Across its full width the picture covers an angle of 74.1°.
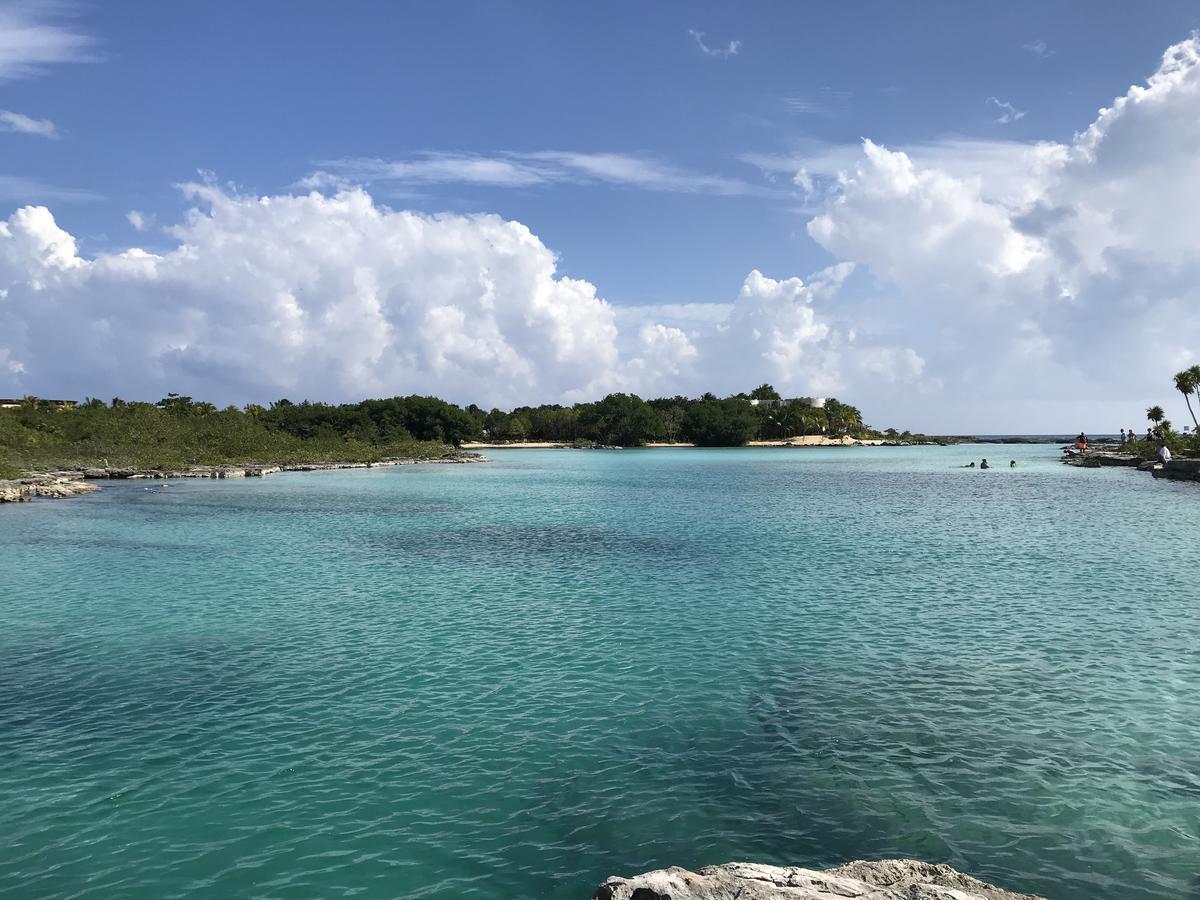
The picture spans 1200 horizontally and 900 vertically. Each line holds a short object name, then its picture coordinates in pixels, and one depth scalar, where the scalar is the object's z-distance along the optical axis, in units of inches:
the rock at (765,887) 271.4
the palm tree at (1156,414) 4308.6
